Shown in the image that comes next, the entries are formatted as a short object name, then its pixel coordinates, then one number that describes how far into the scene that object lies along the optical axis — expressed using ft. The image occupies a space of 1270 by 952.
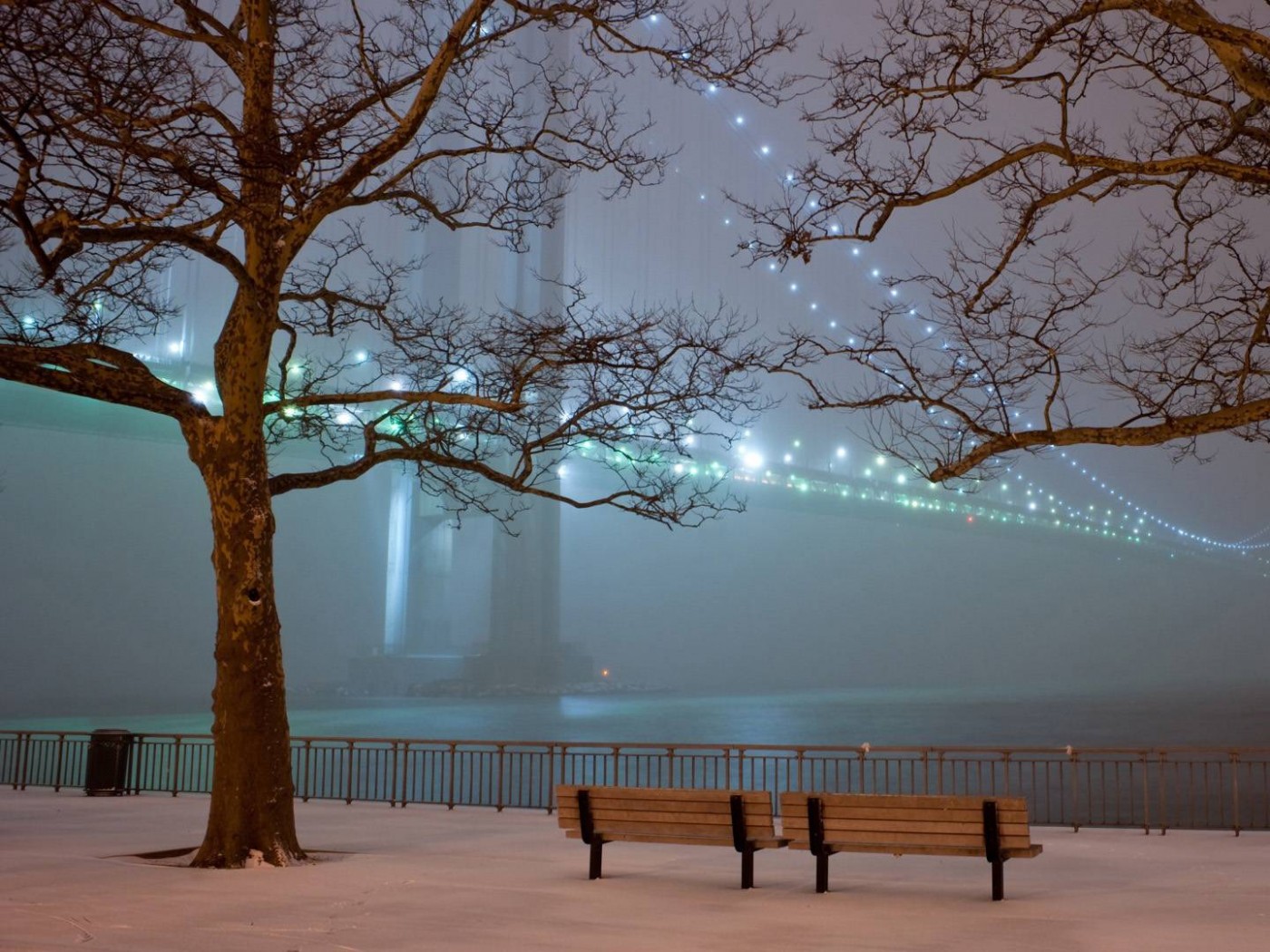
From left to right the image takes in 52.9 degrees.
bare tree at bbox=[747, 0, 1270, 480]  21.38
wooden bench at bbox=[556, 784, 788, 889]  23.86
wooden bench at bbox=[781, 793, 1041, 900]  22.16
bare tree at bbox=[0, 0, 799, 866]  20.02
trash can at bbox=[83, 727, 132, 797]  45.03
